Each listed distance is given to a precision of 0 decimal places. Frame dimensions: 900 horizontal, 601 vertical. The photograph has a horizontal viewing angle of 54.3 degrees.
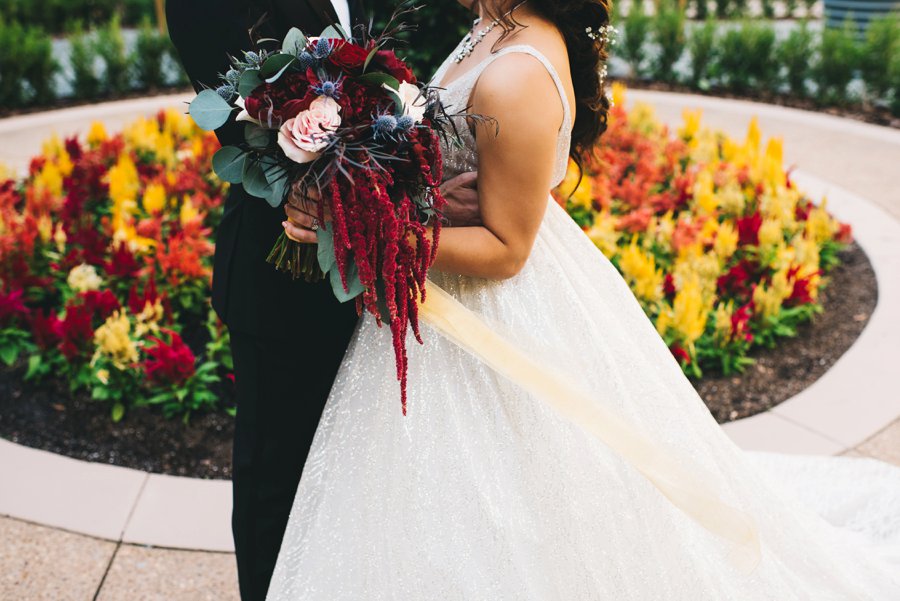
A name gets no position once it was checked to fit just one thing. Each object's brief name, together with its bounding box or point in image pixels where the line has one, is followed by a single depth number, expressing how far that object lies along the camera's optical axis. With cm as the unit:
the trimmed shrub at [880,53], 839
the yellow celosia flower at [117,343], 354
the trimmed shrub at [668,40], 977
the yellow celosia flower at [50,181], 512
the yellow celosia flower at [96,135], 603
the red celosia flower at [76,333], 365
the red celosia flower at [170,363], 351
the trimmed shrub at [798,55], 901
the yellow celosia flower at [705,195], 500
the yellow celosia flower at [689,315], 385
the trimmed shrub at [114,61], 905
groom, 195
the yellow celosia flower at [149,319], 378
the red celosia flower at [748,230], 473
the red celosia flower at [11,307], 390
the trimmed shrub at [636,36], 988
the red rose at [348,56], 162
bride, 191
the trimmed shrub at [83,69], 876
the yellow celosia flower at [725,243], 455
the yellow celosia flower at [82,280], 408
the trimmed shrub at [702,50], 952
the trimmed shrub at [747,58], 928
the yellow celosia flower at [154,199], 472
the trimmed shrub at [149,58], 925
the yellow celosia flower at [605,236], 452
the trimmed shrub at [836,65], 862
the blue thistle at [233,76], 169
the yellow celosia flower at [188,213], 452
